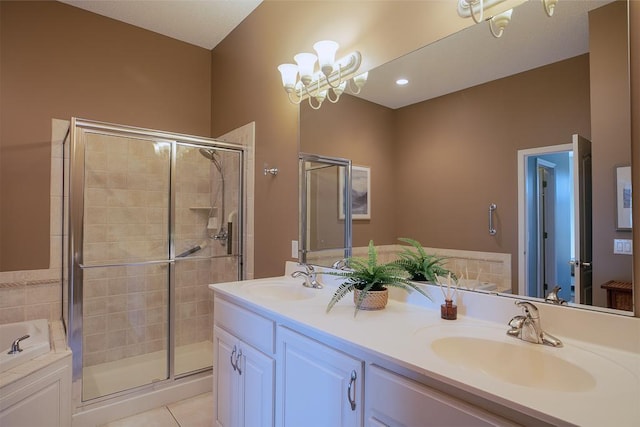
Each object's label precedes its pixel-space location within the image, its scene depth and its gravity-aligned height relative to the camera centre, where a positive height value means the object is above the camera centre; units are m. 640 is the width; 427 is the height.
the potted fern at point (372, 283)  1.44 -0.28
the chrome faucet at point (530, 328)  1.06 -0.35
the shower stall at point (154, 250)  2.59 -0.26
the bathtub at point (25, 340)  1.65 -0.70
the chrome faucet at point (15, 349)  1.70 -0.65
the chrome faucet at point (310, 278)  1.97 -0.35
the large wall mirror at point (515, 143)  1.10 +0.30
